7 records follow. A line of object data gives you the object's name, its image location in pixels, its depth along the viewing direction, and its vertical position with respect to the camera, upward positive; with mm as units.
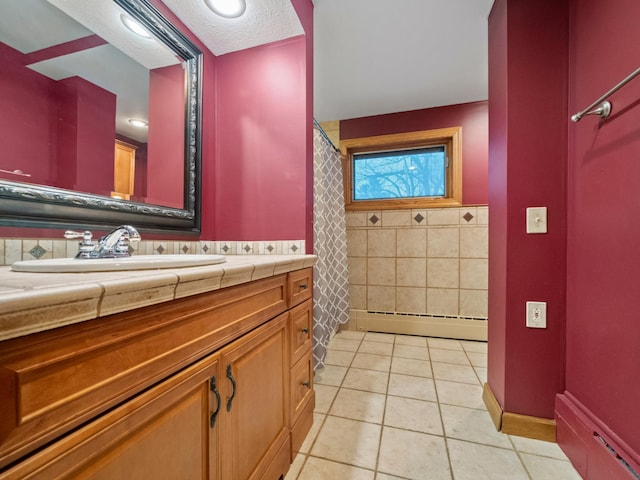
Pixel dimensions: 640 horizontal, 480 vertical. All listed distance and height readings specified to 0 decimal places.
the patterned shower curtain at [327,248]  1759 -69
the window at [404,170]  2496 +700
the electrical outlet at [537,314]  1195 -332
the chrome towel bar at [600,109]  905 +475
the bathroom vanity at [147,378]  329 -246
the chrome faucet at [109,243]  805 -22
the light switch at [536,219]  1188 +96
